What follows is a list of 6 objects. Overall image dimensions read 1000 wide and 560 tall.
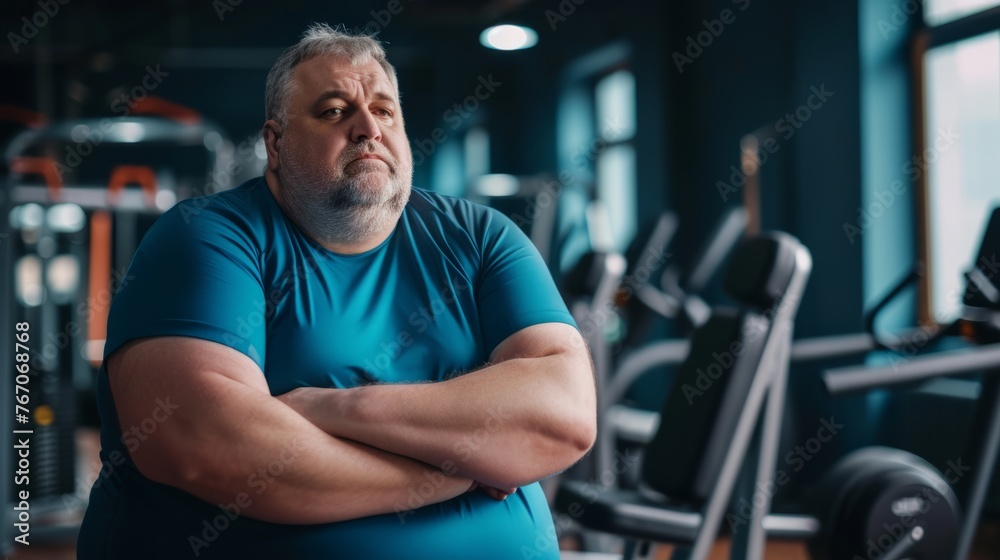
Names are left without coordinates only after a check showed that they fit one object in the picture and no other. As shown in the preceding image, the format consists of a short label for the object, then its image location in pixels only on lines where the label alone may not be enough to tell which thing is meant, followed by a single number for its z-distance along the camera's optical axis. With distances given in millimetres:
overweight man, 1070
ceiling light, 3719
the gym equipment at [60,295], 3609
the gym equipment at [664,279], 3365
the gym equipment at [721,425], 2047
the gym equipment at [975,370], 2180
